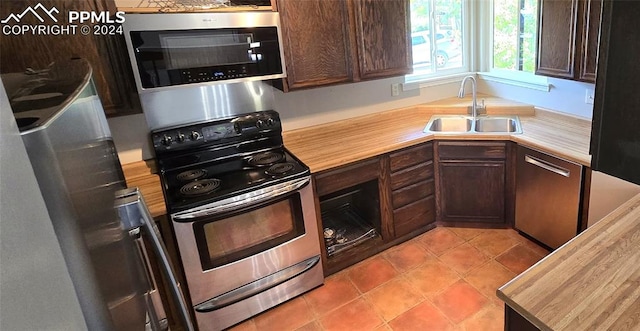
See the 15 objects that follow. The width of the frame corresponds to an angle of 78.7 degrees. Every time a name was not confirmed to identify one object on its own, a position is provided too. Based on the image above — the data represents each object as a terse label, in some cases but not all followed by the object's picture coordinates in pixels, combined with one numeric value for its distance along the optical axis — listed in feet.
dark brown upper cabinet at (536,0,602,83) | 7.55
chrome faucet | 9.90
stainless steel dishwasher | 8.04
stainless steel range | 7.11
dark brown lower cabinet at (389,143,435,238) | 9.41
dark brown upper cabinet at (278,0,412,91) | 8.25
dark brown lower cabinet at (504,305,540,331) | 3.92
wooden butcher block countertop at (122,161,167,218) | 7.59
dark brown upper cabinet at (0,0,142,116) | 5.98
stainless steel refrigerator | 1.85
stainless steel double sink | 10.38
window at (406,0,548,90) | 10.98
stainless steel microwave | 6.84
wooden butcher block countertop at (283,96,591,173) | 8.38
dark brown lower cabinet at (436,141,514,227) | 9.44
